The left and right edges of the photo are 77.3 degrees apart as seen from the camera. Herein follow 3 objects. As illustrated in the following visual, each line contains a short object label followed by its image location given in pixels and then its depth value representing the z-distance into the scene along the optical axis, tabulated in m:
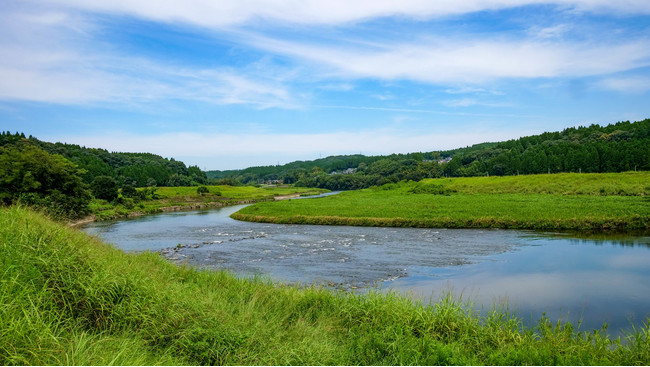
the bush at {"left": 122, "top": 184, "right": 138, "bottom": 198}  72.63
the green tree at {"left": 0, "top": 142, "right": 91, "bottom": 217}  40.09
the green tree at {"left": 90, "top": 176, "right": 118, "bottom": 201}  65.50
